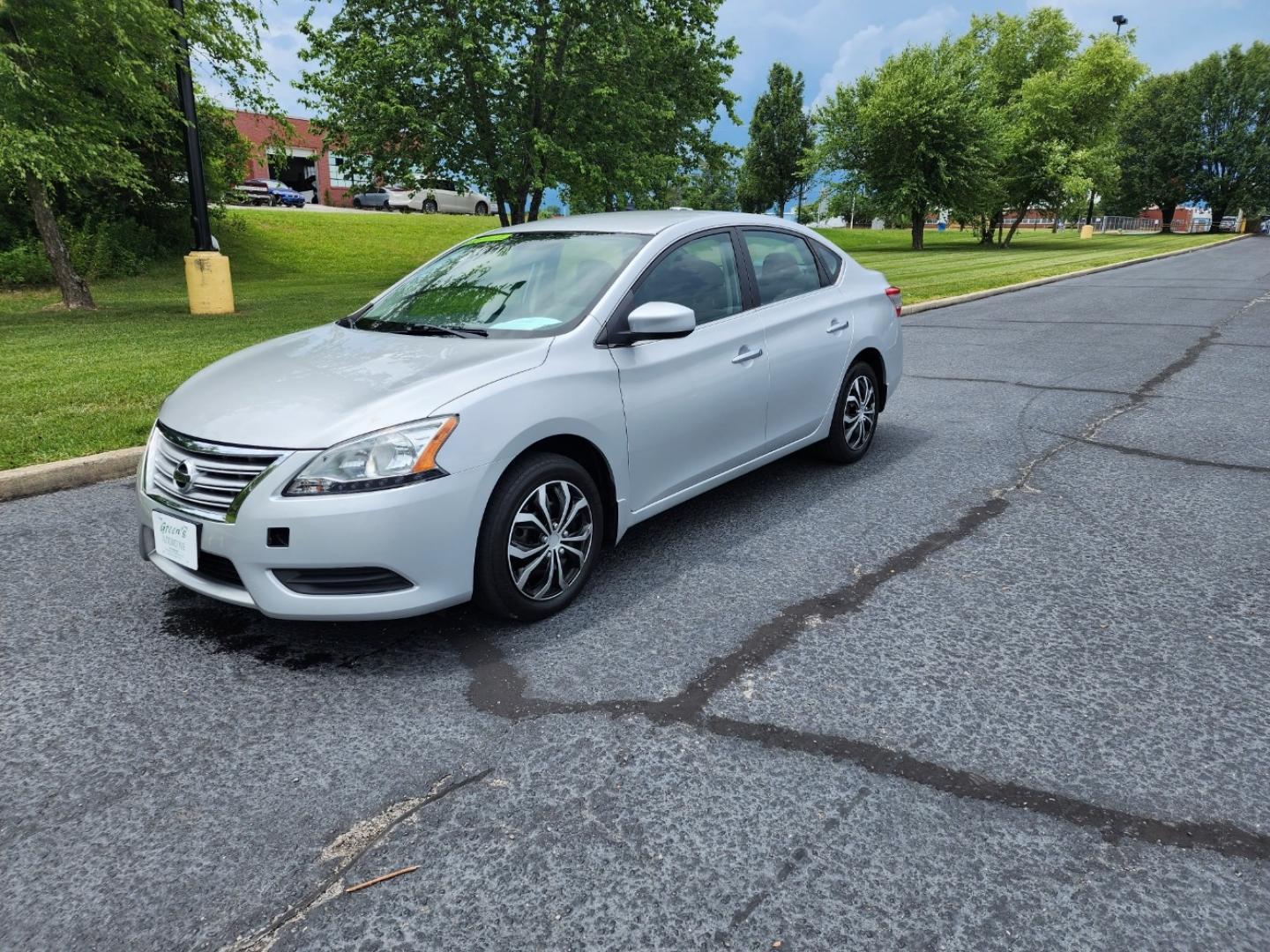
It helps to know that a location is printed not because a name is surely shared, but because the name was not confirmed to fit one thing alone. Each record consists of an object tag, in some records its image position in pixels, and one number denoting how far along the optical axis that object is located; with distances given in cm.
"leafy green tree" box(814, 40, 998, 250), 4034
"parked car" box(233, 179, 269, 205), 4348
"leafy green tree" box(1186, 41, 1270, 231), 7300
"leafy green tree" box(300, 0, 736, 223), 1883
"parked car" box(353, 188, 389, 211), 4891
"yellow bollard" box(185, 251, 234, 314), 1405
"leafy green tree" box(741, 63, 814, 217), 6462
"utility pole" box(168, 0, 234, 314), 1312
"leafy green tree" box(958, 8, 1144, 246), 4478
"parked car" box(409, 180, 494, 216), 4797
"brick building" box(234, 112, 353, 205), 5428
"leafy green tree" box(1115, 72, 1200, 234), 7475
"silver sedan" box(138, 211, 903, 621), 305
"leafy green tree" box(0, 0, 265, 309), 1166
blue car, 4529
